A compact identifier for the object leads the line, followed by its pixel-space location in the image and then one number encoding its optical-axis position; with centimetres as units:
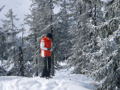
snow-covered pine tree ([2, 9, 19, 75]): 3240
